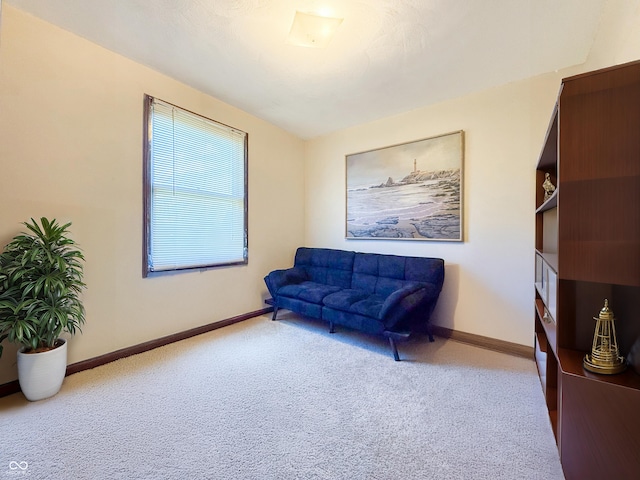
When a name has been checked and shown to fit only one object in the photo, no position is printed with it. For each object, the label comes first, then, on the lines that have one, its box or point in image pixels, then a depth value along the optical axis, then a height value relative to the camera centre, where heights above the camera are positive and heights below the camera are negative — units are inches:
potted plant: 67.4 -17.0
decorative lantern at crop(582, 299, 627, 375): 40.9 -17.2
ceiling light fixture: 73.2 +60.1
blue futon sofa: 97.7 -22.6
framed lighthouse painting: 114.7 +23.4
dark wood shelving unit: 37.2 +0.5
